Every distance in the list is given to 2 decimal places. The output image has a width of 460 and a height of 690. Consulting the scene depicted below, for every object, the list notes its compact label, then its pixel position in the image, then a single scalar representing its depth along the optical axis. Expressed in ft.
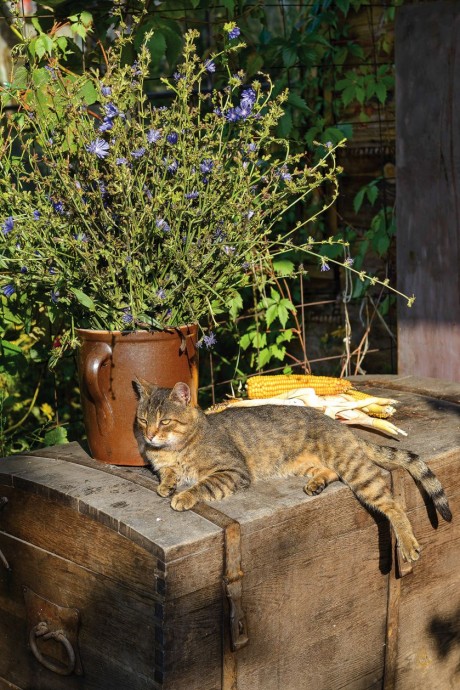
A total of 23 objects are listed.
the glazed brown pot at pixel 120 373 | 8.66
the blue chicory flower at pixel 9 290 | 8.86
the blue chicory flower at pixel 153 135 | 8.38
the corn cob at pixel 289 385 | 10.92
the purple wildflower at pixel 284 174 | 9.50
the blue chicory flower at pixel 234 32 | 9.28
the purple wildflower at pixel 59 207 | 8.81
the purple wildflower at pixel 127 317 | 8.54
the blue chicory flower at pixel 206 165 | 8.90
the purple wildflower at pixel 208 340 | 9.40
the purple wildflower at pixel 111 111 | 8.39
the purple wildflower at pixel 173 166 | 8.69
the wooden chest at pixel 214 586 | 7.41
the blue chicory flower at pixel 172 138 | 8.82
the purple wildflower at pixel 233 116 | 9.25
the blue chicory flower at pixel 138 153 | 8.39
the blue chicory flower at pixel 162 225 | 8.45
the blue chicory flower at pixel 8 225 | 8.42
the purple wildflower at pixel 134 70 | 8.52
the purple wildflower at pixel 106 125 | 8.39
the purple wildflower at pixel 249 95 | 9.26
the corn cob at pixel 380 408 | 10.51
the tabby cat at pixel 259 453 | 8.45
